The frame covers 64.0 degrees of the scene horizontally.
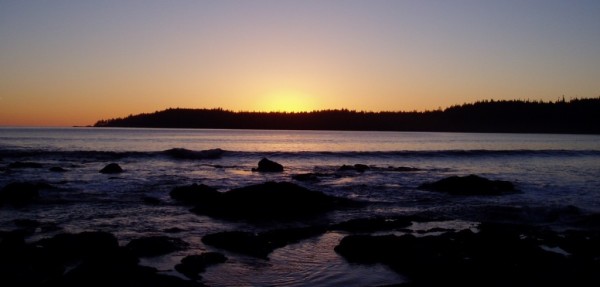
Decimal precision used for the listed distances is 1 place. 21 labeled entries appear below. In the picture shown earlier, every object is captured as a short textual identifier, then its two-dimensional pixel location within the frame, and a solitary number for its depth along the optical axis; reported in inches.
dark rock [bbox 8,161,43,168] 1490.5
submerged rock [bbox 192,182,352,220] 722.2
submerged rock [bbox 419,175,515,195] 998.4
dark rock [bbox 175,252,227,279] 403.2
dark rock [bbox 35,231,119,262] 444.8
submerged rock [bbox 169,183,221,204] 802.0
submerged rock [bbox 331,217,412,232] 603.2
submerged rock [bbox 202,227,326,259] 483.5
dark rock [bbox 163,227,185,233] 586.7
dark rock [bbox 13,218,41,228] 598.9
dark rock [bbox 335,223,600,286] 363.6
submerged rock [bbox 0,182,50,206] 790.6
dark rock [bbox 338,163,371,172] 1592.3
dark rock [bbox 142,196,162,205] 811.4
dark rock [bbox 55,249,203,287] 324.2
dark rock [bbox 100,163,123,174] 1359.4
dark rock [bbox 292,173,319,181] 1294.3
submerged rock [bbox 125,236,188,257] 465.4
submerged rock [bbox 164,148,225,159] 2095.2
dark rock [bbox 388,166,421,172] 1610.5
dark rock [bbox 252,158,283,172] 1553.6
